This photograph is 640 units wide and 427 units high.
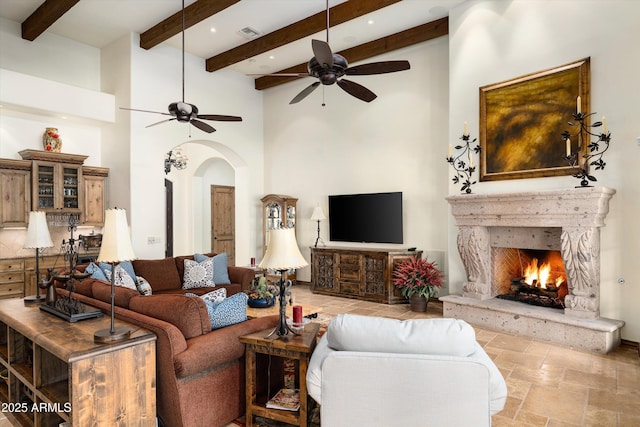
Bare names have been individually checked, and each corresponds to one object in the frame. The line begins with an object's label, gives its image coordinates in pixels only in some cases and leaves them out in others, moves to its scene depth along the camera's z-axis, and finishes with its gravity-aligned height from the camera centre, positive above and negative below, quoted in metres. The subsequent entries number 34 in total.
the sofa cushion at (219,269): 5.57 -0.82
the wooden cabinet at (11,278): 5.26 -0.89
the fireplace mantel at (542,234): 4.08 -0.27
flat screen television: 6.43 -0.11
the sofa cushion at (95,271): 3.92 -0.60
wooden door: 9.86 -0.21
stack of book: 2.42 -1.19
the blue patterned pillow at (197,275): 5.41 -0.87
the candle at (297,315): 2.62 -0.69
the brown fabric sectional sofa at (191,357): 2.22 -0.85
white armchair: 1.76 -0.76
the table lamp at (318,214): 7.20 -0.04
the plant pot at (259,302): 4.11 -0.95
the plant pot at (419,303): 5.57 -1.30
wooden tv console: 6.11 -1.01
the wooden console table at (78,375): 1.96 -0.92
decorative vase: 6.06 +1.11
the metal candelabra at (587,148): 4.14 +0.67
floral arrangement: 5.56 -0.96
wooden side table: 2.29 -0.87
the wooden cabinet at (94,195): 6.29 +0.28
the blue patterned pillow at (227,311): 2.54 -0.66
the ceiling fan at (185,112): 4.46 +1.16
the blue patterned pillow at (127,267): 4.46 -0.68
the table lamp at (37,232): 3.29 -0.17
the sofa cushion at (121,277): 4.20 -0.71
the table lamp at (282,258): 2.49 -0.30
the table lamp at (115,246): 2.18 -0.19
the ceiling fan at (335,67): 3.23 +1.29
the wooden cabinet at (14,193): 5.49 +0.28
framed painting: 4.40 +1.09
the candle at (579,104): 4.11 +1.14
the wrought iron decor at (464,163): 5.17 +0.66
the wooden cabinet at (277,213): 7.70 -0.03
